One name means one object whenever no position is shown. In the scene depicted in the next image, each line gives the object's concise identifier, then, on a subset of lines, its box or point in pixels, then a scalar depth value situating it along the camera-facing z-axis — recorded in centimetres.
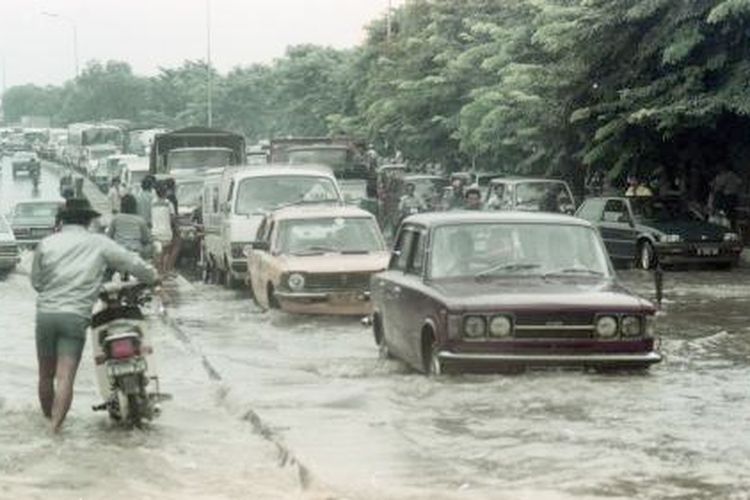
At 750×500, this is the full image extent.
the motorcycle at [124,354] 946
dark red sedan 1060
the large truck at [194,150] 3434
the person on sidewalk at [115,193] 3052
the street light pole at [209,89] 7825
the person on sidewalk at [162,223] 2259
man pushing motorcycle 949
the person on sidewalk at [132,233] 1791
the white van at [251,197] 2211
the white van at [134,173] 3806
